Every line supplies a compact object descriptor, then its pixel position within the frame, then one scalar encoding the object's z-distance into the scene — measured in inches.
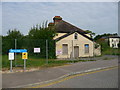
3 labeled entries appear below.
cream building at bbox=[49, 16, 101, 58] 792.9
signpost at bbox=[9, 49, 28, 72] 348.0
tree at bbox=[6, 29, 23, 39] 1289.4
